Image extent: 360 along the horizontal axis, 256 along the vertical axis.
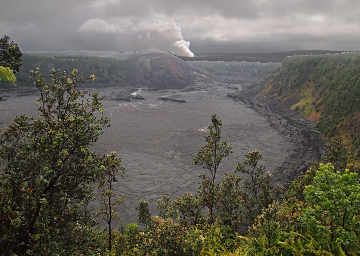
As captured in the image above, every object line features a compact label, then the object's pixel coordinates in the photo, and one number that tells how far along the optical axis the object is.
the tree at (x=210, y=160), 29.20
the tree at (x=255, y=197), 31.70
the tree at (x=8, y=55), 20.86
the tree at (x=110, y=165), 22.53
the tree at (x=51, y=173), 10.47
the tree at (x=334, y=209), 13.12
